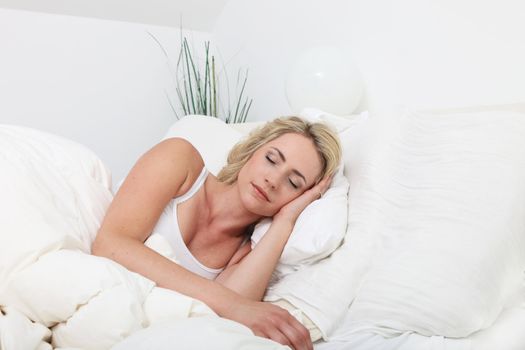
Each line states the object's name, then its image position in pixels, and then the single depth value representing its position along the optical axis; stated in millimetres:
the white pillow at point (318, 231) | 1191
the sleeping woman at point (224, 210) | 1118
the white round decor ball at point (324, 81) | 1830
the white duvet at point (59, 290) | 806
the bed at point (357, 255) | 849
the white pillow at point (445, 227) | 982
